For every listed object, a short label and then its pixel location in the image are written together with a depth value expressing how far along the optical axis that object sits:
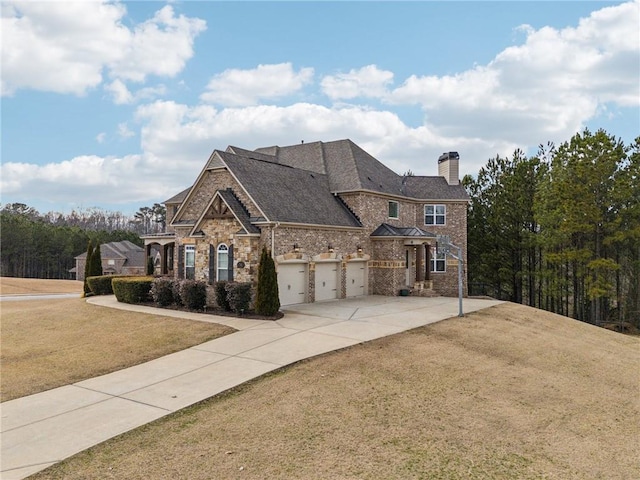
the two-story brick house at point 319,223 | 19.17
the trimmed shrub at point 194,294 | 18.41
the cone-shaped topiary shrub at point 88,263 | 26.14
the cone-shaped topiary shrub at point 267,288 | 16.80
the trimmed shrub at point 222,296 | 17.95
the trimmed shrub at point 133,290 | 20.70
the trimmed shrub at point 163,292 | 19.45
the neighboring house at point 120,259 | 55.50
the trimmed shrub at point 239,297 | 17.22
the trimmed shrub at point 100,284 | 24.94
